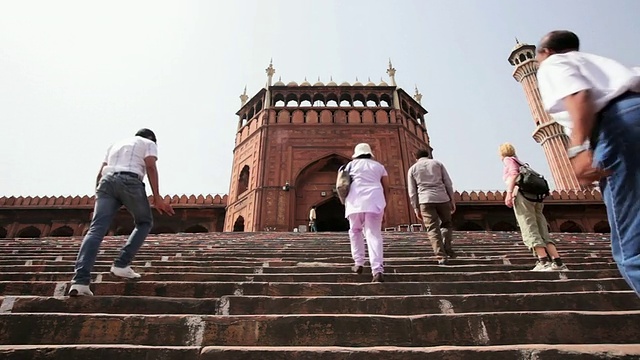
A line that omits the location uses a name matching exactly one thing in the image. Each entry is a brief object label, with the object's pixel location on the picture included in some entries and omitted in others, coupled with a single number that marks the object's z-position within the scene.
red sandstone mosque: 15.41
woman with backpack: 3.32
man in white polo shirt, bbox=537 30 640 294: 1.09
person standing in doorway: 13.28
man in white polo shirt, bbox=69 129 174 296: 2.59
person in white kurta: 2.96
